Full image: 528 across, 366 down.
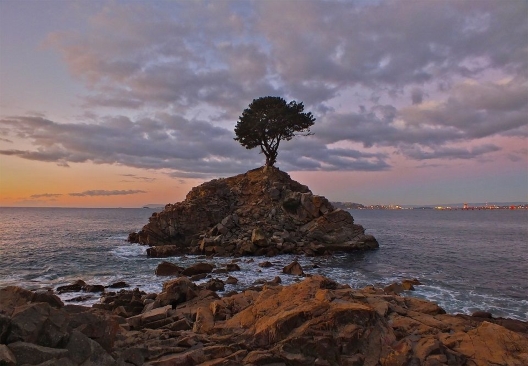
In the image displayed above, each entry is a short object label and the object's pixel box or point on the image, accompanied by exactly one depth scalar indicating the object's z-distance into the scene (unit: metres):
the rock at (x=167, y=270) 32.22
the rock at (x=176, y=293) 19.55
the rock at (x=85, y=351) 9.45
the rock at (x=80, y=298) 23.85
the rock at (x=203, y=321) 14.75
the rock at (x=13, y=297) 12.52
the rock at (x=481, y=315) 19.61
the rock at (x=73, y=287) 26.51
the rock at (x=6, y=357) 7.98
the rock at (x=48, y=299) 13.46
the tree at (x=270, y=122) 64.06
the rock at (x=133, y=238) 60.44
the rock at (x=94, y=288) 26.44
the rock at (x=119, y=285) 27.81
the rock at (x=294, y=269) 32.50
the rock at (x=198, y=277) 30.34
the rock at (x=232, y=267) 34.19
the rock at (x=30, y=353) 8.60
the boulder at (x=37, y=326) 9.34
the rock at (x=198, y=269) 31.94
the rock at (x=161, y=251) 44.33
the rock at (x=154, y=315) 15.83
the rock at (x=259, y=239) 46.62
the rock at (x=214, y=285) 25.92
